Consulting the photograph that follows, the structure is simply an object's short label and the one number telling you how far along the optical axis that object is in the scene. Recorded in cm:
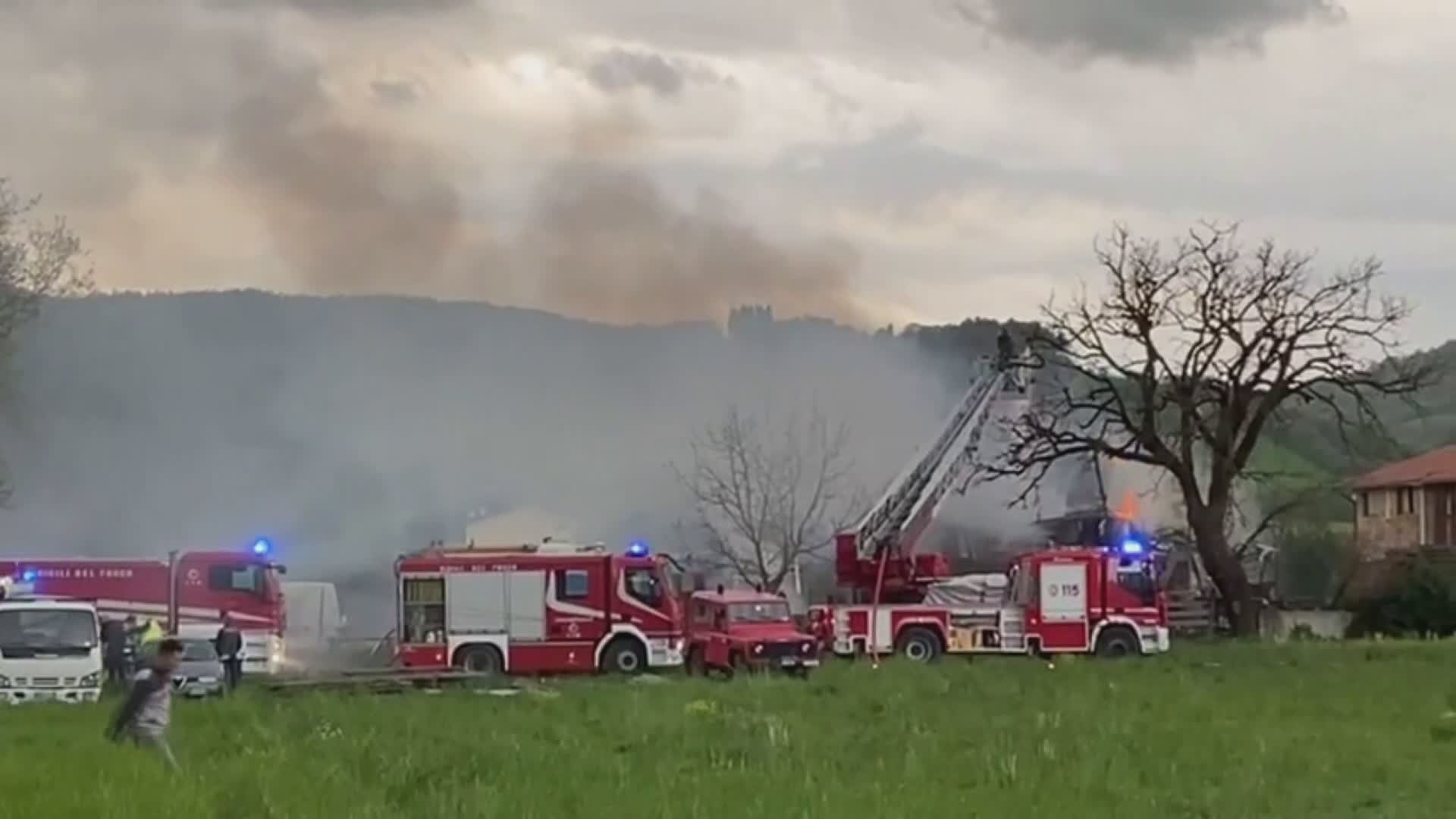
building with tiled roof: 8169
